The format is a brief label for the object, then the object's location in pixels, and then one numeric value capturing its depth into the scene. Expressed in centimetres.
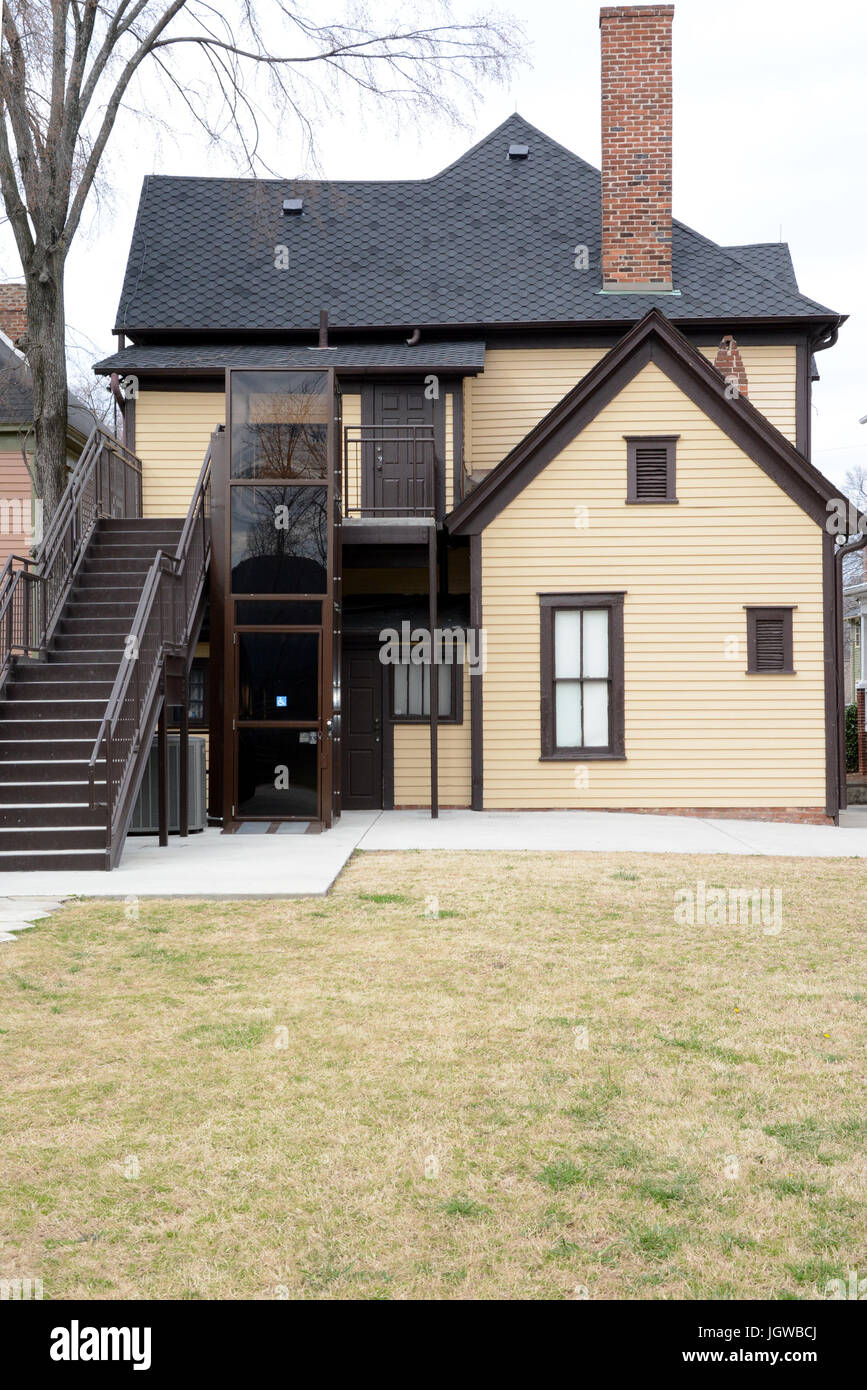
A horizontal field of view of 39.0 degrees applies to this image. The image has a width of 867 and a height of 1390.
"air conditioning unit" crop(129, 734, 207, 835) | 1341
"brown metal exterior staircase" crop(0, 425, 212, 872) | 1074
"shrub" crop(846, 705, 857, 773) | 2844
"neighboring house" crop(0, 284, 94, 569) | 2011
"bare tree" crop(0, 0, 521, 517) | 1548
